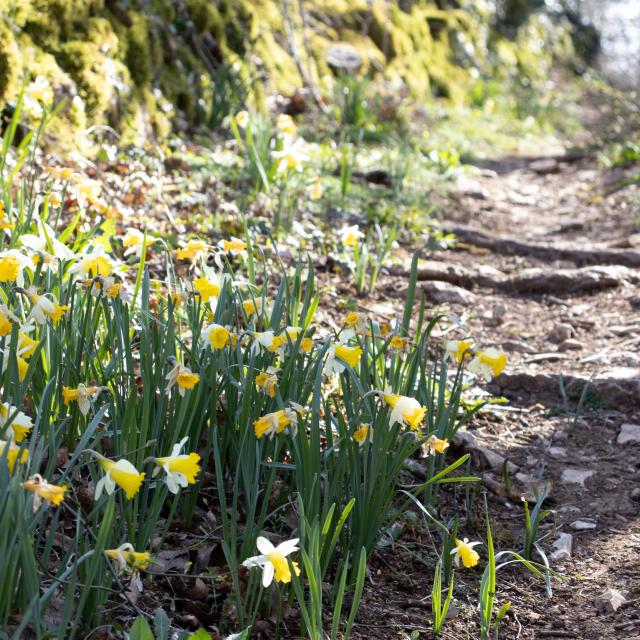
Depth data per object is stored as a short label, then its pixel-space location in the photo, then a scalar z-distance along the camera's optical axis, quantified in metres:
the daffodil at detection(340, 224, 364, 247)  2.92
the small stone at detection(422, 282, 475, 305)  4.05
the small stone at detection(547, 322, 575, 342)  3.64
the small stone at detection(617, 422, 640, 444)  2.75
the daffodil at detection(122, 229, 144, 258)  2.36
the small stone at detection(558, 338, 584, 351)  3.53
